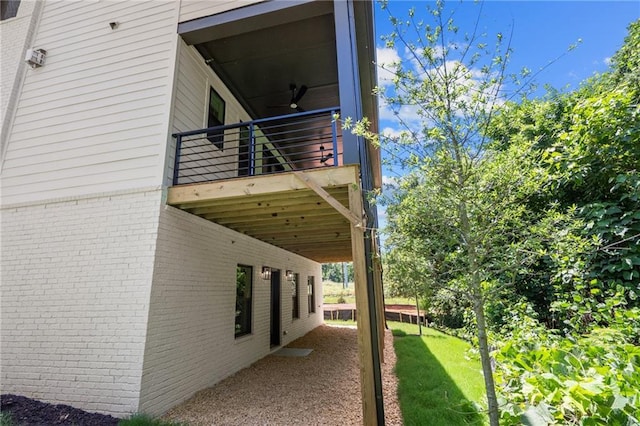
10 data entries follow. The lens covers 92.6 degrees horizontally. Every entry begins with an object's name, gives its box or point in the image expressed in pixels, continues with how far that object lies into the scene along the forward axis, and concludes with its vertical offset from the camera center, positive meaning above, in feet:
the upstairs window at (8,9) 21.30 +19.98
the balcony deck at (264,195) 14.08 +4.68
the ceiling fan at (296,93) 24.56 +15.57
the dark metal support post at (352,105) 12.20 +8.65
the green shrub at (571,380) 6.65 -2.47
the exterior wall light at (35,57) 18.57 +14.28
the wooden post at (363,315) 11.47 -1.08
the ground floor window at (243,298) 22.76 -0.51
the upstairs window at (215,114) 21.19 +12.50
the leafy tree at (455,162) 8.39 +3.33
